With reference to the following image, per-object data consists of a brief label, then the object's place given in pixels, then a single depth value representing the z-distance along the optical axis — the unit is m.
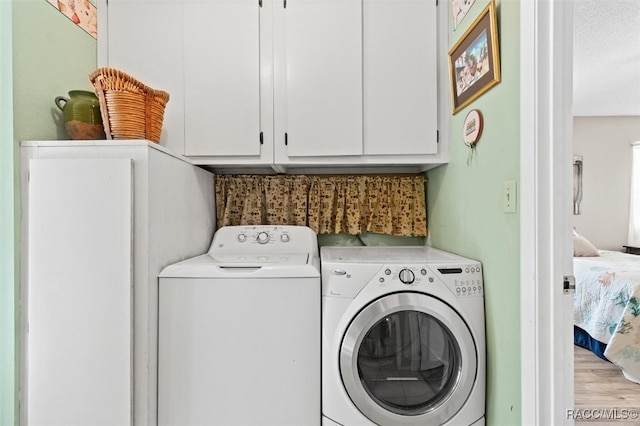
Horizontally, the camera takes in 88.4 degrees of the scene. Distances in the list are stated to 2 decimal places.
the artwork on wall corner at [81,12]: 1.47
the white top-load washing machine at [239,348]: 1.30
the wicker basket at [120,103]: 1.31
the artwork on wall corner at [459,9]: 1.45
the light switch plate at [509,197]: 1.13
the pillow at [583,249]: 3.30
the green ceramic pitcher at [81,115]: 1.36
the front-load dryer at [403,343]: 1.27
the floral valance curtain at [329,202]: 2.05
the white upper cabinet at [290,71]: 1.68
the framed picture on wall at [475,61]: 1.22
